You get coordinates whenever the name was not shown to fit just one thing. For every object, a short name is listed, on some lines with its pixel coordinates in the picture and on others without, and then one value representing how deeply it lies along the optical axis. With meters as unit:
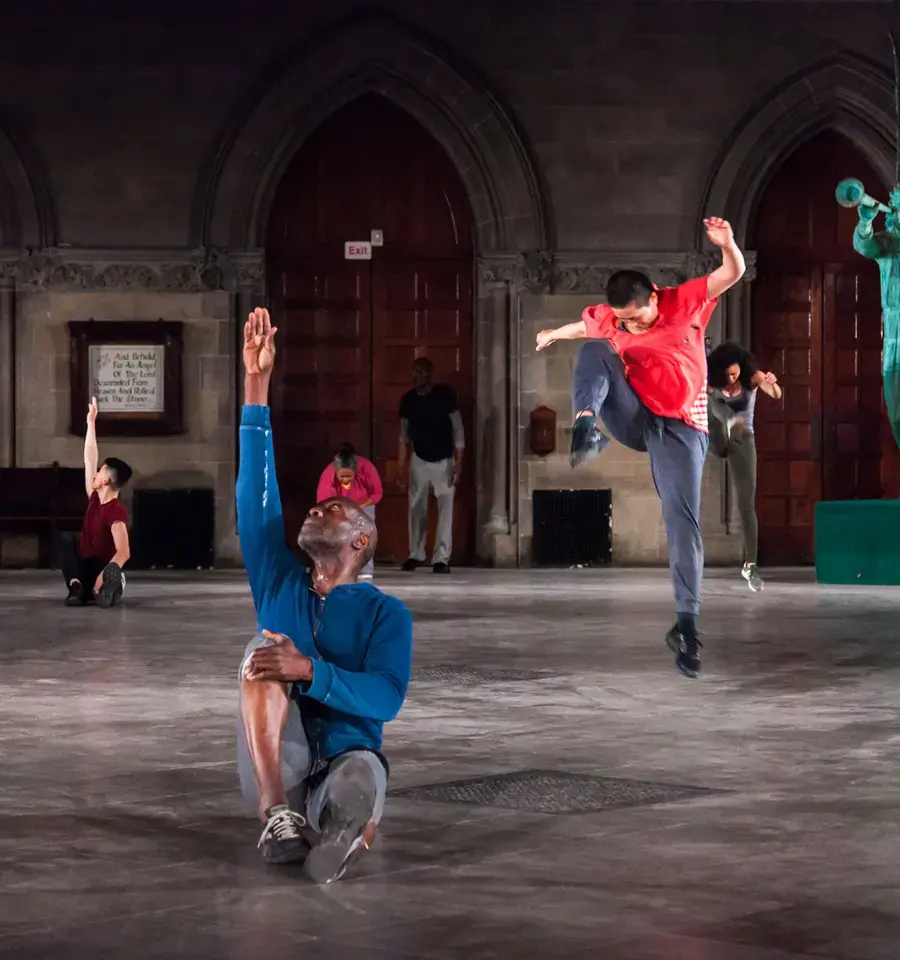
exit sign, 19.23
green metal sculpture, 14.30
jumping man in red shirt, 8.28
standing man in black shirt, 17.81
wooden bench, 18.42
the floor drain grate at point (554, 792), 5.69
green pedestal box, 15.38
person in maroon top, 13.71
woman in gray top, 14.16
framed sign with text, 18.77
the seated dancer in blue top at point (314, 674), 4.71
